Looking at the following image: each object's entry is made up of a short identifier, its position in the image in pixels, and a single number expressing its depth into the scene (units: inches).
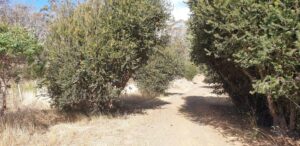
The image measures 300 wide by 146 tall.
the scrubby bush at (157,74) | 878.4
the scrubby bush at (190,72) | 1689.3
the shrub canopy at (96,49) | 473.4
